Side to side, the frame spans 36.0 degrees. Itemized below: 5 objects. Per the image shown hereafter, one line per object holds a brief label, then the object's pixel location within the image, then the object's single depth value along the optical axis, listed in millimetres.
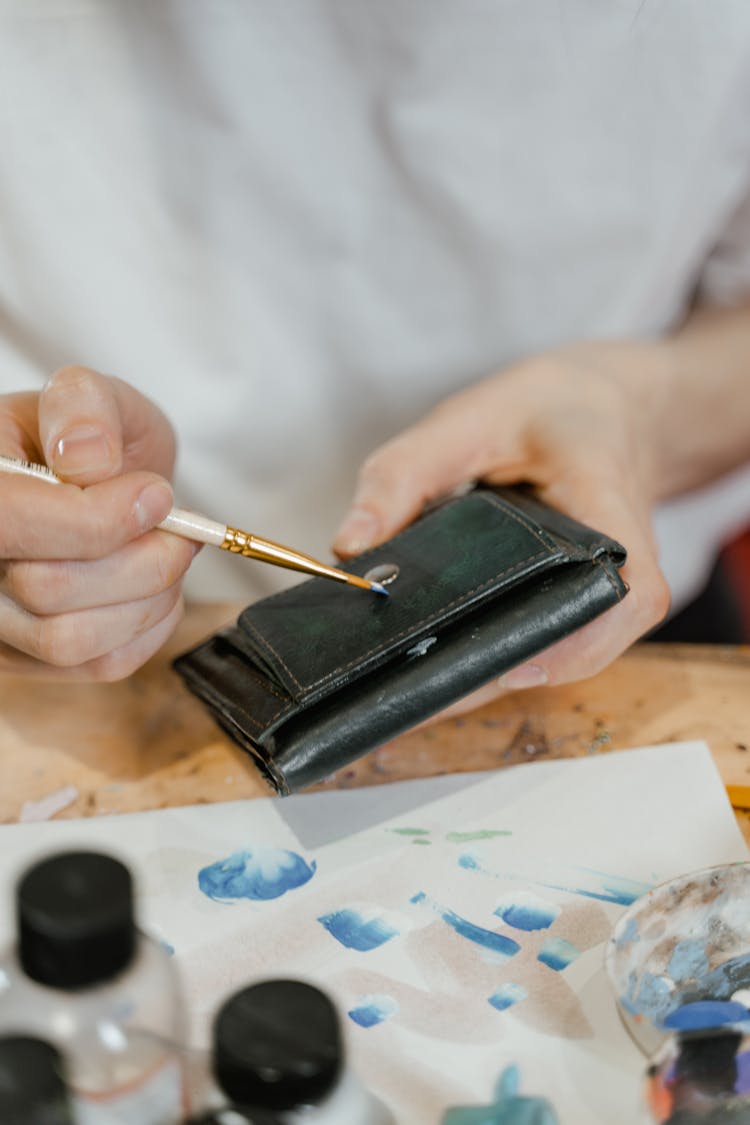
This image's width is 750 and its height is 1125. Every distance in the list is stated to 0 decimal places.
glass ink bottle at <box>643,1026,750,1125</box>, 545
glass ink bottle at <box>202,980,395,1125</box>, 467
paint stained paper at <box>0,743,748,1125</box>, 642
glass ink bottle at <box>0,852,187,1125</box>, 465
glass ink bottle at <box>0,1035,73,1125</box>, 442
